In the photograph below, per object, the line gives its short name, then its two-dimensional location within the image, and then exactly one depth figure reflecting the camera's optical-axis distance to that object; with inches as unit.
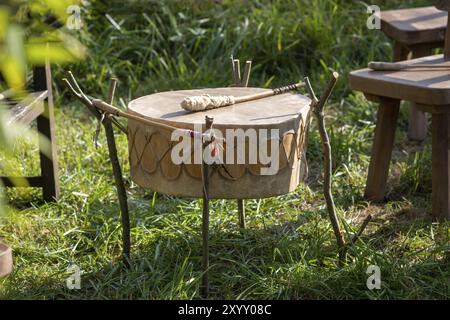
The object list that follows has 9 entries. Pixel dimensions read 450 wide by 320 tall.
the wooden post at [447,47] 230.2
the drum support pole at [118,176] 176.5
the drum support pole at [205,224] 154.8
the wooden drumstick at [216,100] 170.2
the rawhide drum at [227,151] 159.8
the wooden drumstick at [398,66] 225.0
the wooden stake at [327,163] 174.3
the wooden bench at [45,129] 227.3
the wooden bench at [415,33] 269.4
